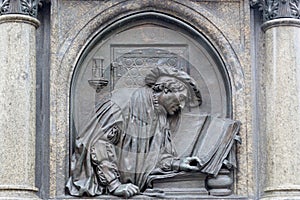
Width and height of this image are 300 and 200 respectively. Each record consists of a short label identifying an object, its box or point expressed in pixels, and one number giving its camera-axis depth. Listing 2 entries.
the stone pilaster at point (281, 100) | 11.79
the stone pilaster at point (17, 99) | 11.49
